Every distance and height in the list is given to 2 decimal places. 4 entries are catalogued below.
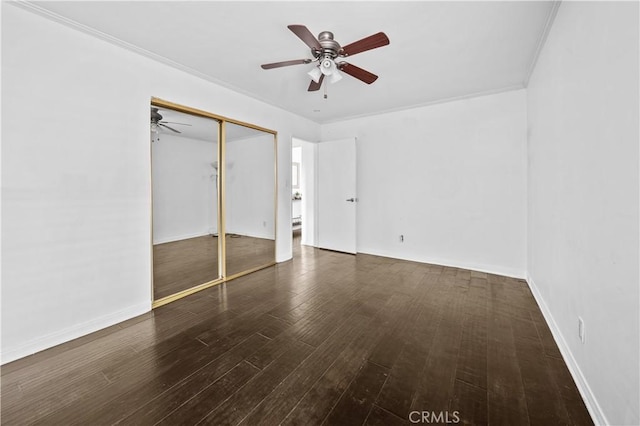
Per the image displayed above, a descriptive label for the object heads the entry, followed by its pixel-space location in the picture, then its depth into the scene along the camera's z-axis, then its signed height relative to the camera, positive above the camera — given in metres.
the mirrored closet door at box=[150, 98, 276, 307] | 2.90 +0.17
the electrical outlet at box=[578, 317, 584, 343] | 1.57 -0.71
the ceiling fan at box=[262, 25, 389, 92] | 1.87 +1.25
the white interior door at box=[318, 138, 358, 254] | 4.84 +0.29
